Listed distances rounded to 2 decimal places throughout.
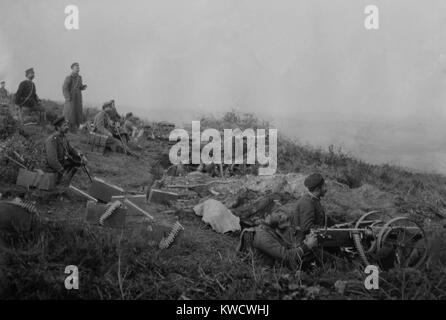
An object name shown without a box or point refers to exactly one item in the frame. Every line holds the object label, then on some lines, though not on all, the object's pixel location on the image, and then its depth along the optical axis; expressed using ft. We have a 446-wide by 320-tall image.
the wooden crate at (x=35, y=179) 25.12
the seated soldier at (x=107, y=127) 40.11
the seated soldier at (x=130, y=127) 48.70
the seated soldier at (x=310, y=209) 18.16
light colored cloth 24.73
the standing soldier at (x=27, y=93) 40.89
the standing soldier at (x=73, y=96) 41.52
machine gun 17.80
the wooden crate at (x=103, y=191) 25.67
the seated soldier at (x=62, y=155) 26.30
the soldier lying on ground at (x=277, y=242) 17.80
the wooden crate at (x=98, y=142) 39.52
